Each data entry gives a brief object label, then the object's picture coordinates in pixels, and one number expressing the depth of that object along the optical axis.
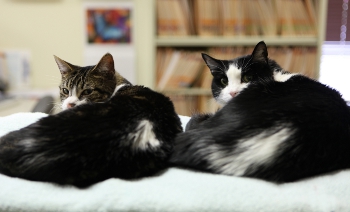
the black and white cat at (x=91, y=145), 0.54
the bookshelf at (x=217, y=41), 1.65
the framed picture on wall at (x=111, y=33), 1.92
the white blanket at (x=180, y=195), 0.48
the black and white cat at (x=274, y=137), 0.55
